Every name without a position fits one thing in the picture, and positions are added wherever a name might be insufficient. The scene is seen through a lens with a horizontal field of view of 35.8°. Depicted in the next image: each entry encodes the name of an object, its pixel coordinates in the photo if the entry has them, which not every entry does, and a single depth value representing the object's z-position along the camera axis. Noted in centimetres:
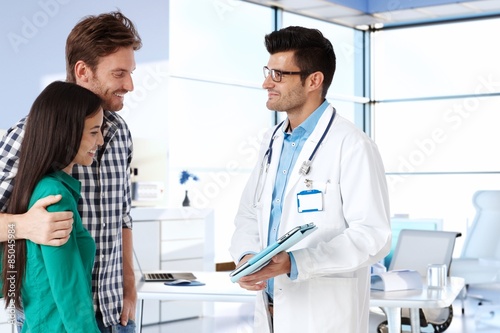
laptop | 387
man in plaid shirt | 204
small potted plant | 746
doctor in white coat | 232
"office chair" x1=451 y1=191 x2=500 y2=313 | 775
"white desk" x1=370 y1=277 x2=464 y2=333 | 336
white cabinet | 689
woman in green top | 166
